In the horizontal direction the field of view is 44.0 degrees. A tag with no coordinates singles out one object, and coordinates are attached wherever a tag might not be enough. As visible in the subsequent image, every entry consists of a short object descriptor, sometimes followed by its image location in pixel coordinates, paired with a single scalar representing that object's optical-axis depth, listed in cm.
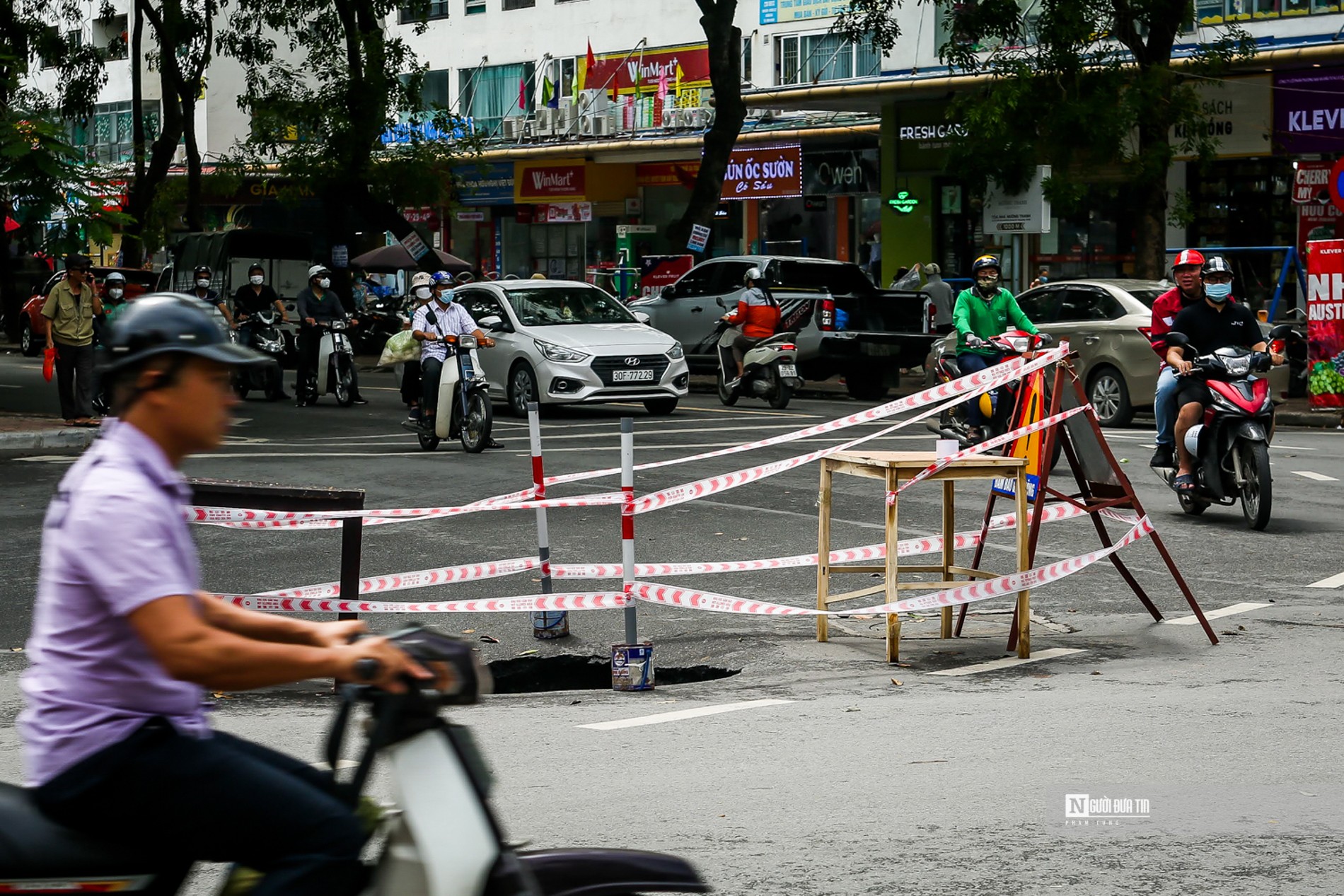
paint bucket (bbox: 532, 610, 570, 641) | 849
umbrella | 3653
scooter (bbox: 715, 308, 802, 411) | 2158
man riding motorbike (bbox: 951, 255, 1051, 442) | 1482
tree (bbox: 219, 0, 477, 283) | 3300
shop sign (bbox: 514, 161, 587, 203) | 4572
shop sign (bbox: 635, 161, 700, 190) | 4428
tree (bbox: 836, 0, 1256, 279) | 2400
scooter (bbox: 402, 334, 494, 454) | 1653
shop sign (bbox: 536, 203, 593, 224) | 4794
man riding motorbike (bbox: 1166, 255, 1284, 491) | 1177
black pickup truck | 2345
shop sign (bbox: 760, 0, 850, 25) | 4034
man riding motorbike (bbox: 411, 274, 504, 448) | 1700
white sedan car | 2019
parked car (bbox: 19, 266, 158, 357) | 3570
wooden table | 757
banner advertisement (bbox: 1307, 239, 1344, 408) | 1994
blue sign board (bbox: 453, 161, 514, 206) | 4841
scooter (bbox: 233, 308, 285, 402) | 2448
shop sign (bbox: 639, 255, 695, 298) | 3147
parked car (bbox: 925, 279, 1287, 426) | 1919
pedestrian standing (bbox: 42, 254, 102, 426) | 1816
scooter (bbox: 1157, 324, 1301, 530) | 1148
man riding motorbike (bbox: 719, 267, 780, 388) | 2244
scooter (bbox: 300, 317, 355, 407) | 2284
